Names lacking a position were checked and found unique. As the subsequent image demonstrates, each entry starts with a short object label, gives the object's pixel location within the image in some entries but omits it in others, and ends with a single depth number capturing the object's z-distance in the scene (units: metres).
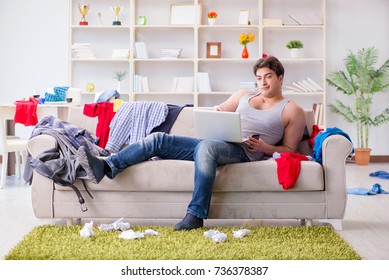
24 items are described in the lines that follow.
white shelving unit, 8.41
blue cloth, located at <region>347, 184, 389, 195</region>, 5.77
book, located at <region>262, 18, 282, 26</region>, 8.17
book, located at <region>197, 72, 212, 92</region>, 8.23
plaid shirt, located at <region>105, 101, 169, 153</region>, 4.70
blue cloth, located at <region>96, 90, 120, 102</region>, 5.26
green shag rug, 3.29
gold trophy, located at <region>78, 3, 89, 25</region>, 8.21
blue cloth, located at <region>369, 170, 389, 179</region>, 6.94
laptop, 3.97
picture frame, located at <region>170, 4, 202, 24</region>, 8.30
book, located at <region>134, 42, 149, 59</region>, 8.23
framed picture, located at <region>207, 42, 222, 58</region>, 8.29
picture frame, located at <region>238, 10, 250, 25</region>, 8.23
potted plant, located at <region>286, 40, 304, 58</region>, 8.18
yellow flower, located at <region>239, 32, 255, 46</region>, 8.14
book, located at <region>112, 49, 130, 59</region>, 8.22
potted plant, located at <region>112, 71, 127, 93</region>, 8.26
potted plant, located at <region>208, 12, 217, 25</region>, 8.20
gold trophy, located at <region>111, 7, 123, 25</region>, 8.22
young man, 3.87
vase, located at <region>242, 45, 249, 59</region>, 8.20
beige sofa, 4.04
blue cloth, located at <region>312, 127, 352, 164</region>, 4.12
